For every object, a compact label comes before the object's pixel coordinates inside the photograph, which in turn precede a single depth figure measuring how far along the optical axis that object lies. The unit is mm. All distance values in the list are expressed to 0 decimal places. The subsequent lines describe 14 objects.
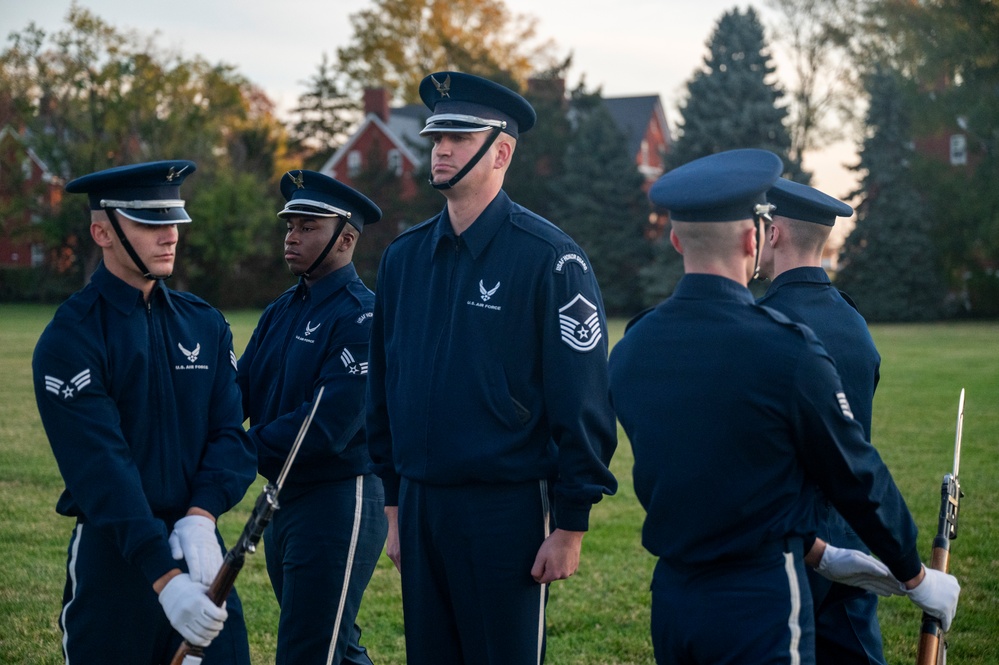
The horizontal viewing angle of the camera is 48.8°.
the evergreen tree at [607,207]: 48281
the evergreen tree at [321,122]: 69438
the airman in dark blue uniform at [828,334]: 4383
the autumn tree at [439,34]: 58812
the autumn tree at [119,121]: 54750
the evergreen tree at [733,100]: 45594
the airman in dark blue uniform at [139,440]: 3639
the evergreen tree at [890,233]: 44719
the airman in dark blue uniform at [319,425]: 4965
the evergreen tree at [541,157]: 52188
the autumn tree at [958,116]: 44250
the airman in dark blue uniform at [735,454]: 3135
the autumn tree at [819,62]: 48188
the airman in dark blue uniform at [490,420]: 4027
